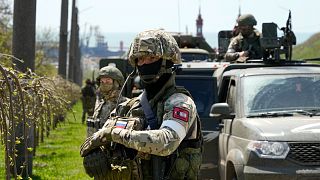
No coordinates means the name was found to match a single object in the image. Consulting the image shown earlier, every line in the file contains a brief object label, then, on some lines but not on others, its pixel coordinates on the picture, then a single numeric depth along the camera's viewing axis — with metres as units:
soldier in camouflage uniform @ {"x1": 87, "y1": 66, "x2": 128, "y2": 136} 8.45
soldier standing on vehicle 11.73
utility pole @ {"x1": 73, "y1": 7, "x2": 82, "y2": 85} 38.84
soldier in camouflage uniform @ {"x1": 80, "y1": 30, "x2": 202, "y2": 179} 4.26
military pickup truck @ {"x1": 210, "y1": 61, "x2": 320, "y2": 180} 6.82
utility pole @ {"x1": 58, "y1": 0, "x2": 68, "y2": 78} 28.39
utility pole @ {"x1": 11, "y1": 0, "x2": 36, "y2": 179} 11.62
